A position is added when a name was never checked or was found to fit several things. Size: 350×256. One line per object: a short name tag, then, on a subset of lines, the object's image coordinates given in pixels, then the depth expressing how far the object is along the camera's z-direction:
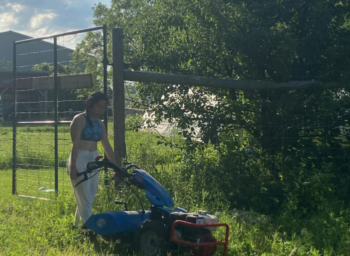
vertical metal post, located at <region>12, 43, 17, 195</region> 9.76
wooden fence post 8.10
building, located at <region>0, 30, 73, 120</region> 13.61
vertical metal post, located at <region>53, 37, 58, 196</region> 9.00
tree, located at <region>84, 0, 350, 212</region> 8.43
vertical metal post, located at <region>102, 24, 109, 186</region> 8.02
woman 6.50
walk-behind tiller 5.51
